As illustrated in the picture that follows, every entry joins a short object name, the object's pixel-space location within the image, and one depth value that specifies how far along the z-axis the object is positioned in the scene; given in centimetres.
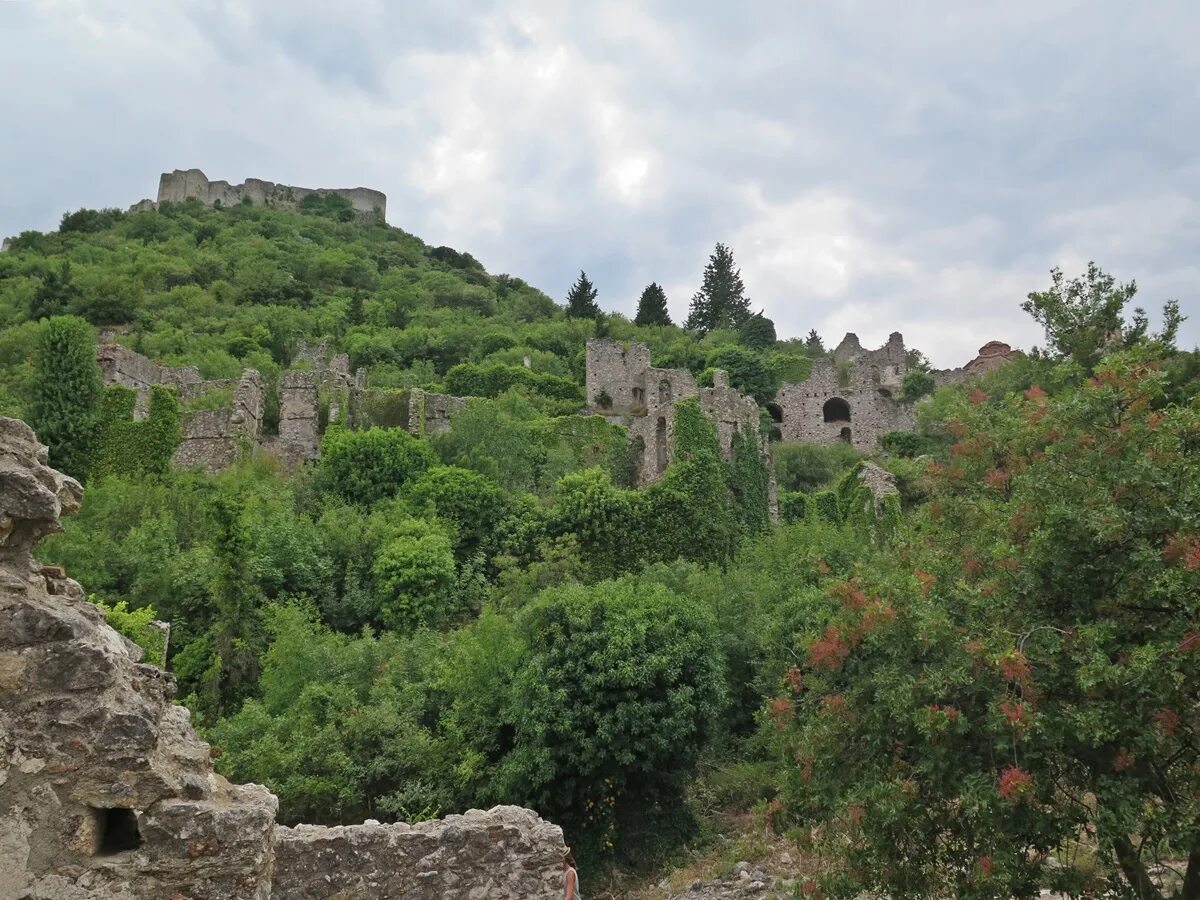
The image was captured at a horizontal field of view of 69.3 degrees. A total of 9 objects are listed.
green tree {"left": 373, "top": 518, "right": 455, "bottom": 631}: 1989
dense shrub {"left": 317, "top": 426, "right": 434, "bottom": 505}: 2477
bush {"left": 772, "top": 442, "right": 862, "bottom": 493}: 4028
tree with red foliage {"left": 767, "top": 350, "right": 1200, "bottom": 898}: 684
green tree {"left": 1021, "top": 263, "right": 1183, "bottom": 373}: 2188
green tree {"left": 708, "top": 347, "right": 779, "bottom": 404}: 5009
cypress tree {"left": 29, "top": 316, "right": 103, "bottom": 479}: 2469
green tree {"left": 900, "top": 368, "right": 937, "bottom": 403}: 5125
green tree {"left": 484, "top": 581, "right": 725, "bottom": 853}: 1382
